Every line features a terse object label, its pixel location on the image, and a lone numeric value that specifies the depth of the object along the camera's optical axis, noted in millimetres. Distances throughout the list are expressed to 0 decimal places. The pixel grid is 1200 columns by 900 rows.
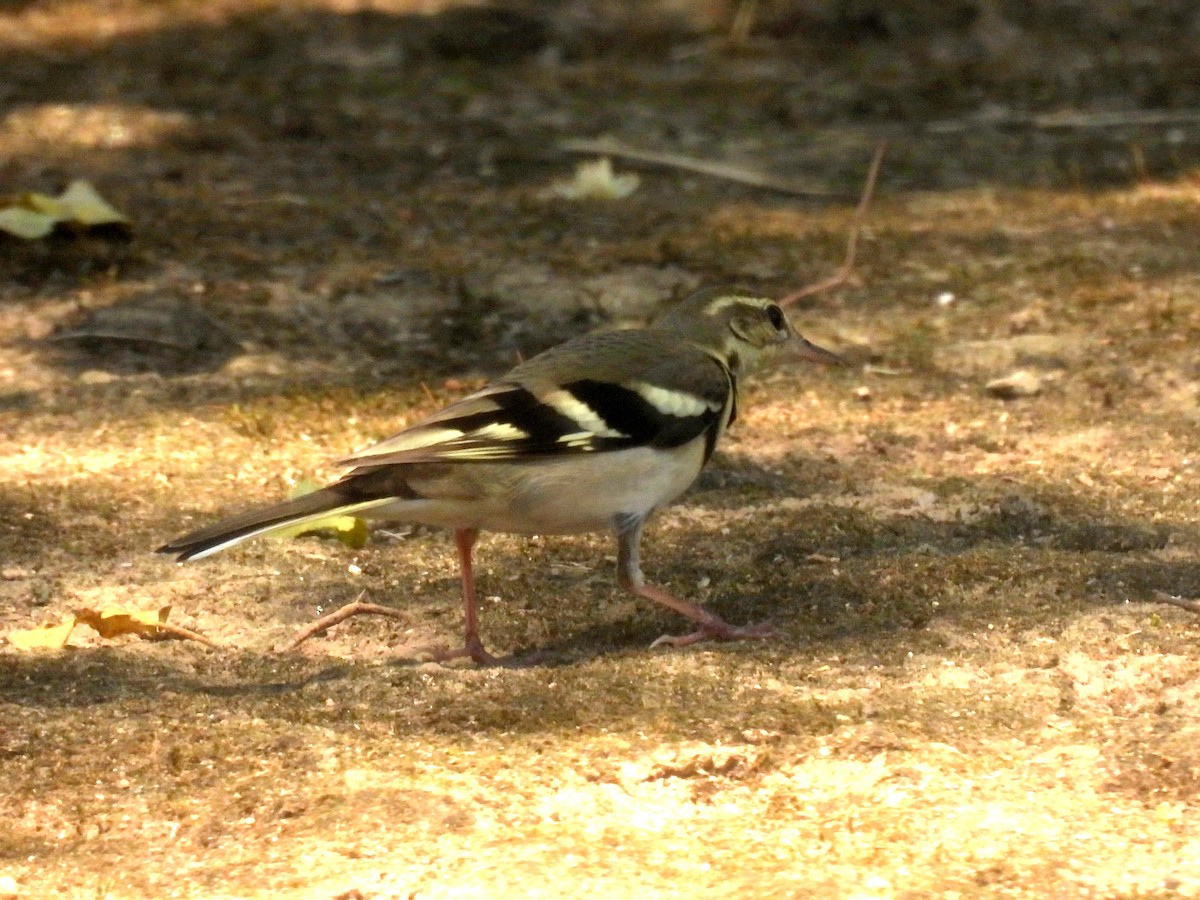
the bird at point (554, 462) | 10375
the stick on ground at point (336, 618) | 10672
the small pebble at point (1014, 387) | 14641
